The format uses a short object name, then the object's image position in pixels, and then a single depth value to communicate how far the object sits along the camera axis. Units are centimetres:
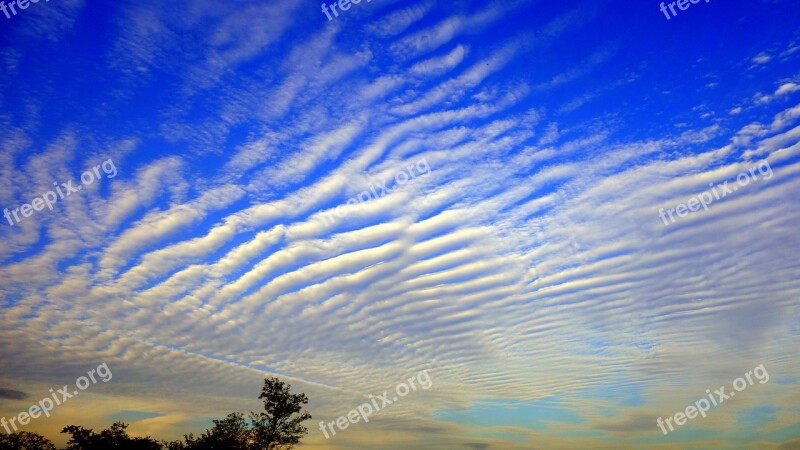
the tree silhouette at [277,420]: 5806
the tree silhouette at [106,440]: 5425
